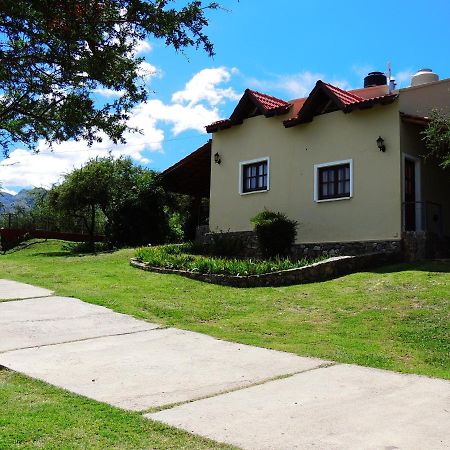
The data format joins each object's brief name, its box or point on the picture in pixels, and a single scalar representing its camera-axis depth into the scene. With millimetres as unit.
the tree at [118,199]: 22859
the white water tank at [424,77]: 19406
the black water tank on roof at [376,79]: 24938
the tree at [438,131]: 13019
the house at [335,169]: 15414
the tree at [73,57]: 3949
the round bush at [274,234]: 15977
